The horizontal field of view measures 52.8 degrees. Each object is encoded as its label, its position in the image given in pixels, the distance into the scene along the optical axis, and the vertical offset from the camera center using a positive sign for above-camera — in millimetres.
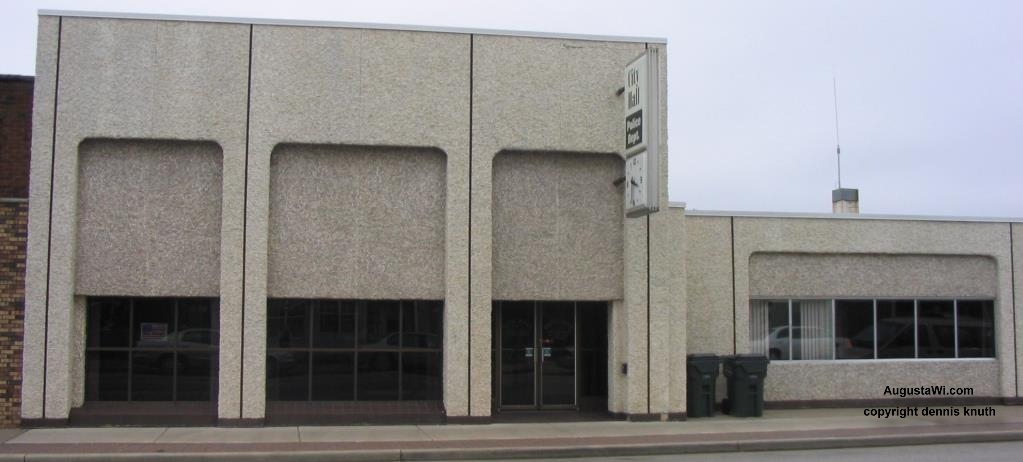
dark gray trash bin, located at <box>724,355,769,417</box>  18484 -1478
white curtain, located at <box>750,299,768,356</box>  20141 -476
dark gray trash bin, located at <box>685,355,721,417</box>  18328 -1454
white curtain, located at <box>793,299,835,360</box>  20328 -575
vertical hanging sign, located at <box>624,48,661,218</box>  16125 +2660
